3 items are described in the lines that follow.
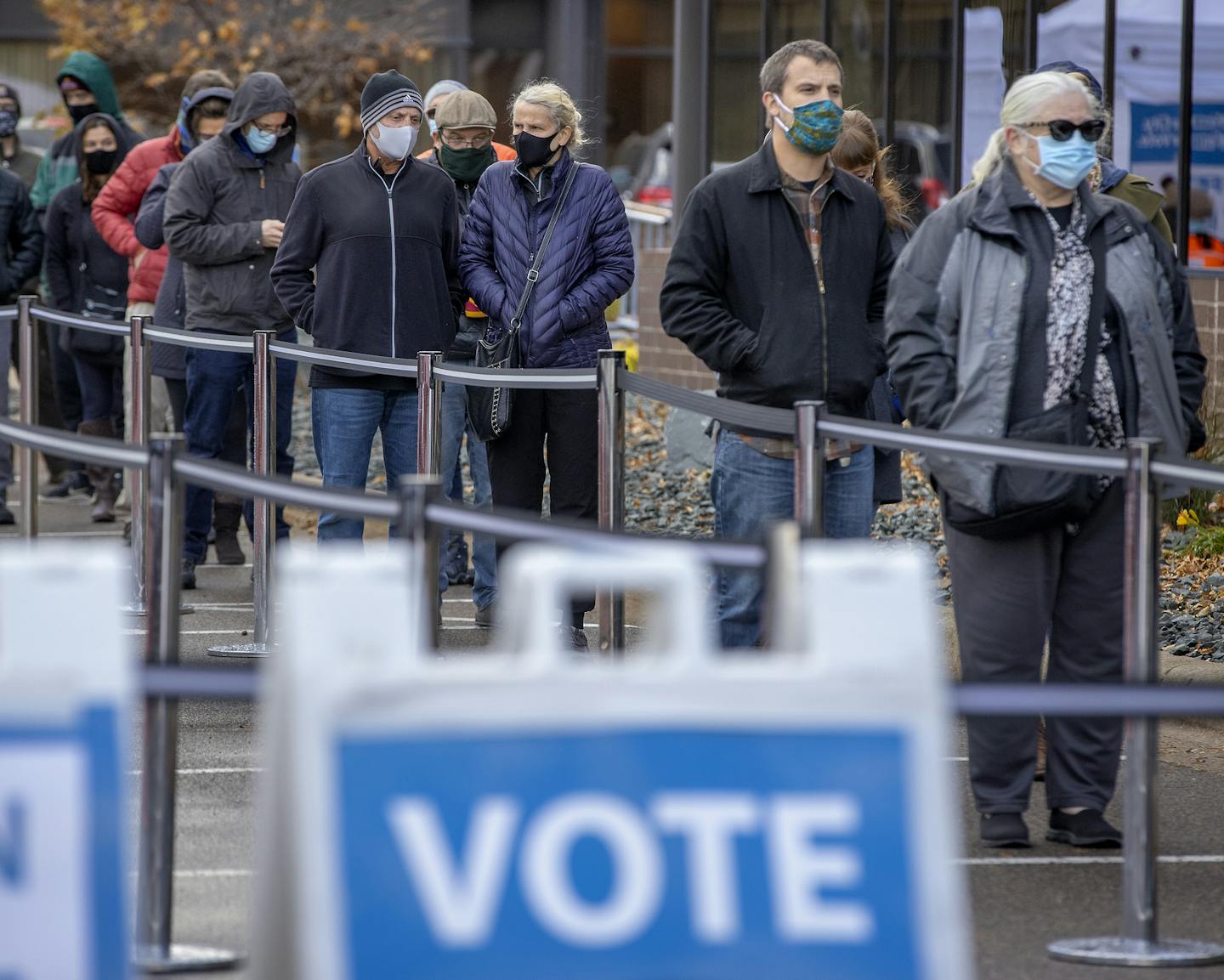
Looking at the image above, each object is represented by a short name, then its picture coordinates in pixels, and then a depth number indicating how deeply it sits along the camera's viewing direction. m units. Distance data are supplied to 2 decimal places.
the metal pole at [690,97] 35.97
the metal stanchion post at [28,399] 19.11
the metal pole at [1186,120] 25.62
